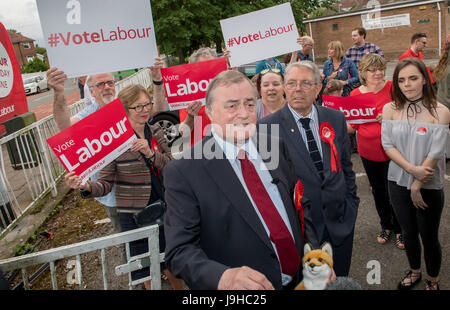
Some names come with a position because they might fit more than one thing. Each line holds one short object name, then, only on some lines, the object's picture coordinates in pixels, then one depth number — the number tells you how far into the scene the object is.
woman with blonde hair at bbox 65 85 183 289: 2.83
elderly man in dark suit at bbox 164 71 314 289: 1.47
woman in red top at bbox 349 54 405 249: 3.53
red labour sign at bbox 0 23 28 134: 5.77
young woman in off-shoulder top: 2.64
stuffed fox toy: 1.49
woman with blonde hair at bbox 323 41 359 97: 6.44
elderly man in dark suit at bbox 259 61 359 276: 2.44
